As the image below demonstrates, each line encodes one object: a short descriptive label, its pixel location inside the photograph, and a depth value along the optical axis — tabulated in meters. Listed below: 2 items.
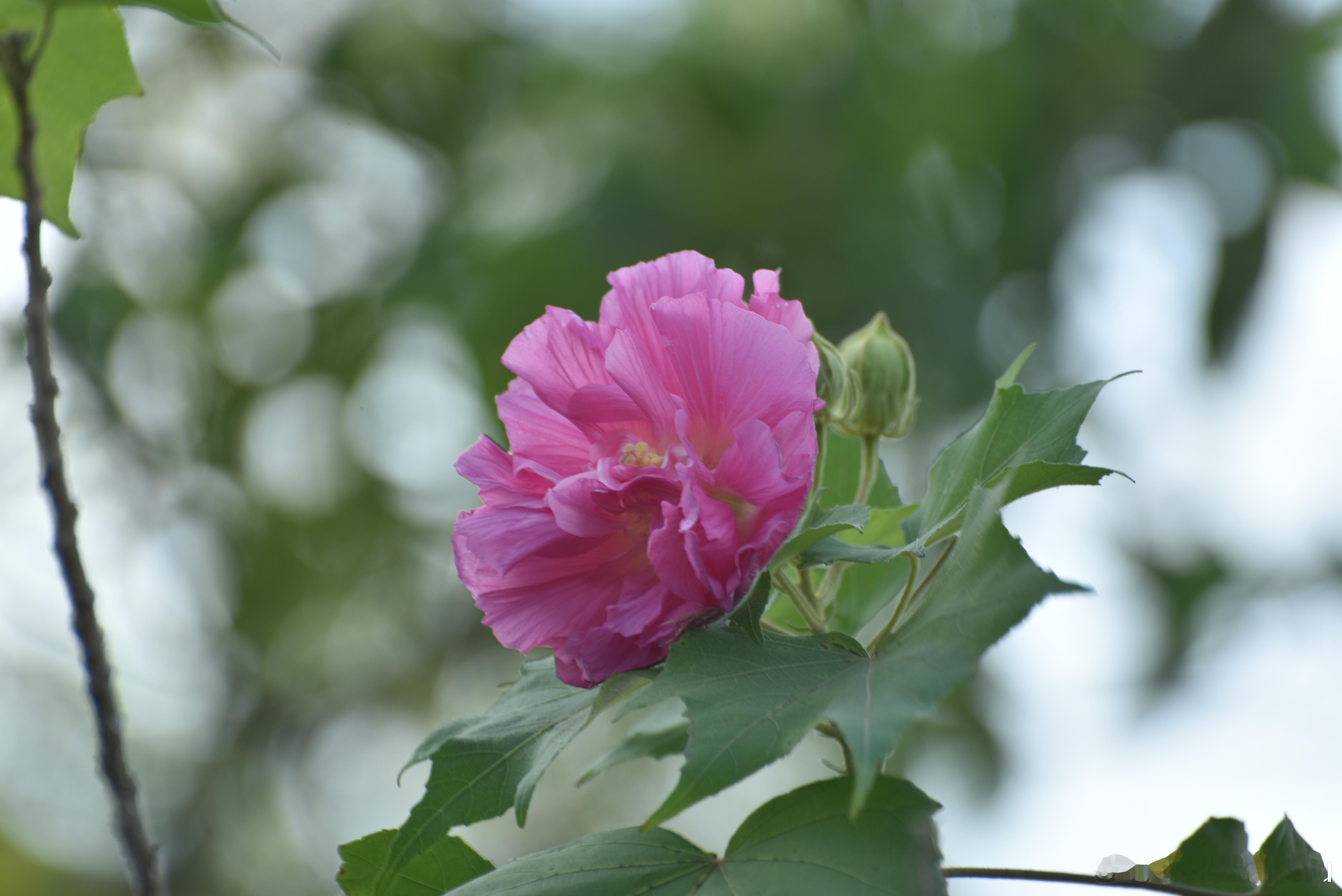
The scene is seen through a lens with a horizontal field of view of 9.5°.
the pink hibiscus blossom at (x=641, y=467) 1.96
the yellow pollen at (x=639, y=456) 1.98
